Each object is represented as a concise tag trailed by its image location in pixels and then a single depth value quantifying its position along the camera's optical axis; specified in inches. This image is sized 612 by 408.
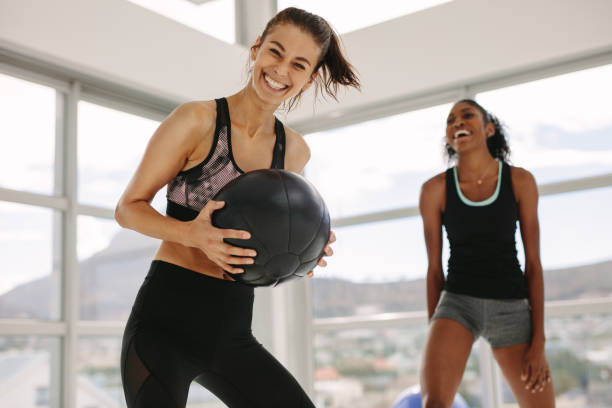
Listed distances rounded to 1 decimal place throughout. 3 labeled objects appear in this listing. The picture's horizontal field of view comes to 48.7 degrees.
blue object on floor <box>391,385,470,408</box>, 145.9
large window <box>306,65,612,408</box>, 178.5
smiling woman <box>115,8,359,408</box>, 62.5
